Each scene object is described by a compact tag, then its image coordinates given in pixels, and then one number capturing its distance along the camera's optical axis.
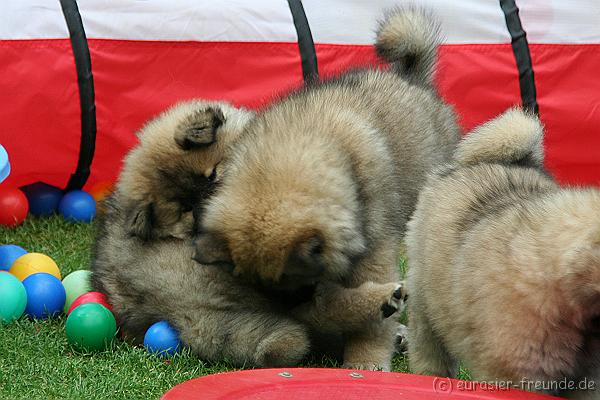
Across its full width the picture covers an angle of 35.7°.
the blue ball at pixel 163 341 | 3.67
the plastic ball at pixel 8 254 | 4.64
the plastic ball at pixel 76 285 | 4.18
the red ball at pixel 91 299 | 3.93
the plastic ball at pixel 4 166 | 4.35
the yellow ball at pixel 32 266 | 4.39
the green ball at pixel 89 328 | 3.67
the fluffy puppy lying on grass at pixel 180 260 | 3.57
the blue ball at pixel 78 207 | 5.59
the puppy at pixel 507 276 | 2.58
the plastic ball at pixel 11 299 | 3.91
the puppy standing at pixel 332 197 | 3.24
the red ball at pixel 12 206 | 5.34
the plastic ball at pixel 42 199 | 5.71
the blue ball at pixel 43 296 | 4.05
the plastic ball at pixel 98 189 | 5.77
